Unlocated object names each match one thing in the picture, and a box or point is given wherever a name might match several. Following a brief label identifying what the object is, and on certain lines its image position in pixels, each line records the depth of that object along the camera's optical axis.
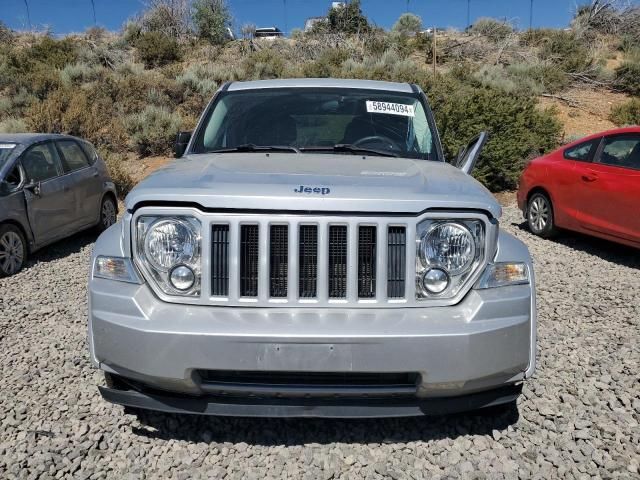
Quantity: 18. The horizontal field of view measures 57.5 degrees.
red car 6.68
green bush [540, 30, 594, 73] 20.91
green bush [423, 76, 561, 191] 11.48
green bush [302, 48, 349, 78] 19.52
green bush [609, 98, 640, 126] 16.31
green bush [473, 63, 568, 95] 18.34
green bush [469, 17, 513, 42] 25.41
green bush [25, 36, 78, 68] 21.05
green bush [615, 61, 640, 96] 19.25
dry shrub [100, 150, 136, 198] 11.80
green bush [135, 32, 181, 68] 22.88
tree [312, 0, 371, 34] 25.65
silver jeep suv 2.45
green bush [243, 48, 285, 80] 20.20
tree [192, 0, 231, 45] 25.24
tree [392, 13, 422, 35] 26.72
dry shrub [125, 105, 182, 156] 14.71
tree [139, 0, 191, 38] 26.31
